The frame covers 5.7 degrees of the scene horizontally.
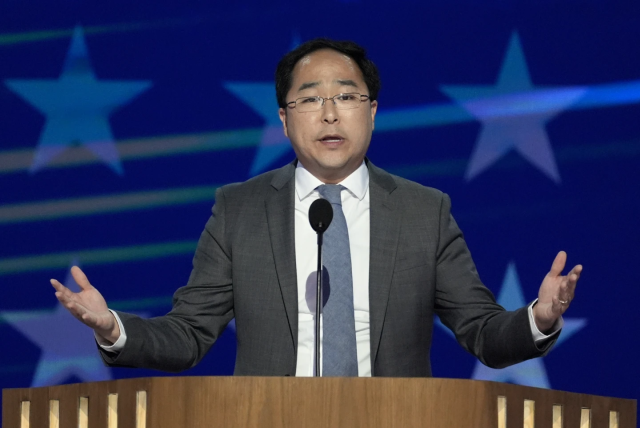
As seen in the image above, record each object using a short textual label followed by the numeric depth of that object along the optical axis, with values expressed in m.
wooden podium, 8.88
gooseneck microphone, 9.11
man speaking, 9.28
